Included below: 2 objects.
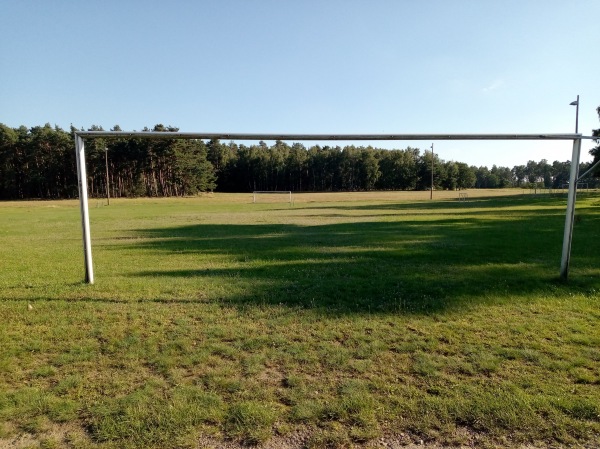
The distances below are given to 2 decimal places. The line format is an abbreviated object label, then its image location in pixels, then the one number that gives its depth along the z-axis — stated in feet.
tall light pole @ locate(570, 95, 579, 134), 94.70
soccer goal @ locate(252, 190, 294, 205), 279.36
